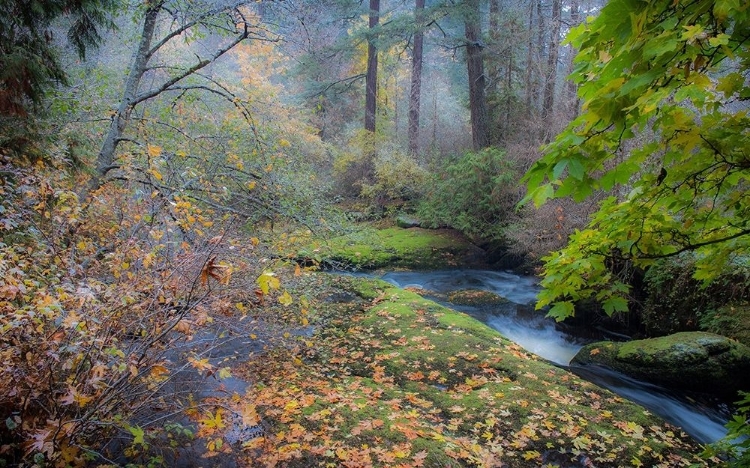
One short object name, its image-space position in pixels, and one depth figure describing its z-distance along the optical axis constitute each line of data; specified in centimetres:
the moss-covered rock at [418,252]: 1390
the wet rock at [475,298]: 1088
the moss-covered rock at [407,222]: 1719
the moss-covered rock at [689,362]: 629
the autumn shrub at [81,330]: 300
